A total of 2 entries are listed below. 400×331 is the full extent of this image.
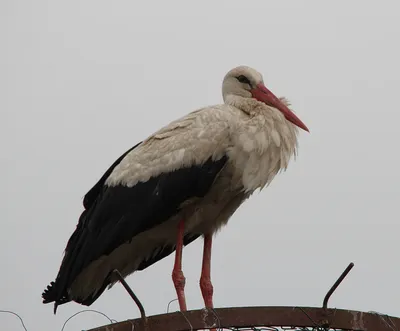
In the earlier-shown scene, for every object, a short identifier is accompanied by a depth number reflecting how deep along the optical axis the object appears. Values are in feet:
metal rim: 37.11
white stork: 47.70
